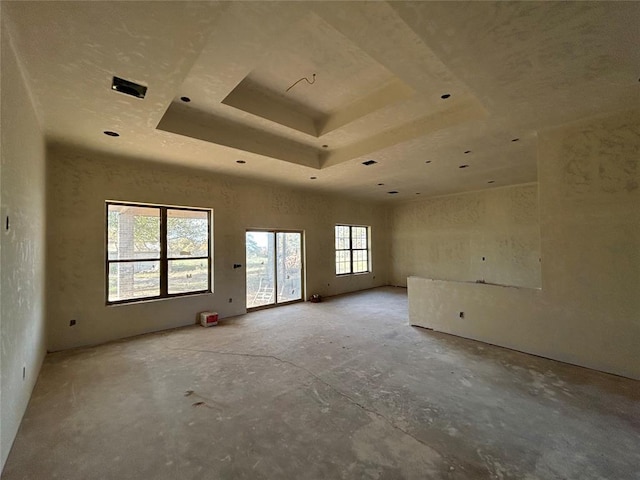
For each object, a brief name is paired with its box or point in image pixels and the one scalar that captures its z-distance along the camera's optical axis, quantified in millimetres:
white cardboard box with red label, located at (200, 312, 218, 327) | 5035
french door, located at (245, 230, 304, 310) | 6258
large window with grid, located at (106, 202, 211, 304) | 4539
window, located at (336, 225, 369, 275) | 8445
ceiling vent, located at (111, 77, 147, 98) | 2396
